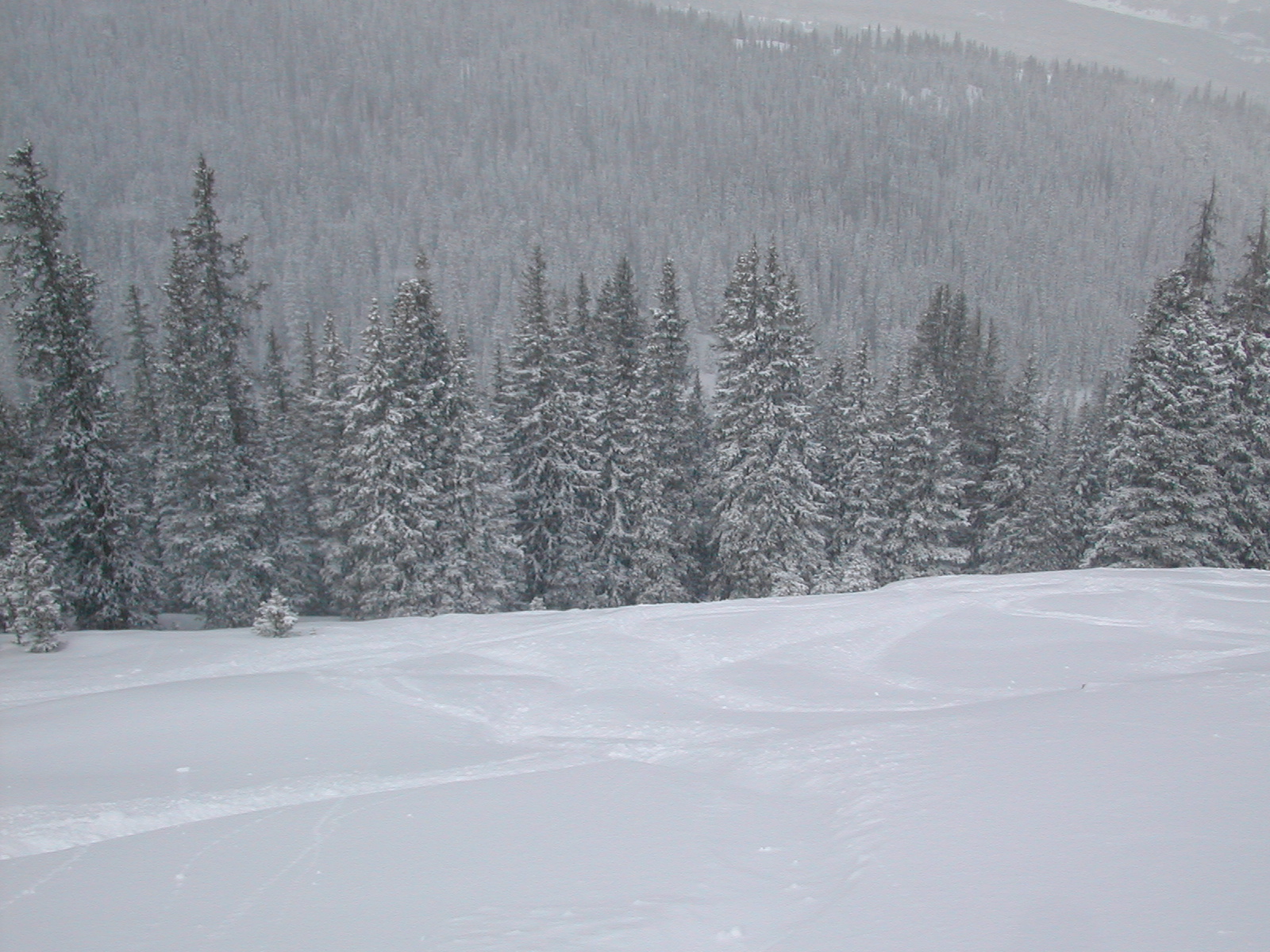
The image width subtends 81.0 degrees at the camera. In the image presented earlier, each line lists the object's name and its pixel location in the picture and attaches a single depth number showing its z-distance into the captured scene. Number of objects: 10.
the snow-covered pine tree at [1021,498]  33.50
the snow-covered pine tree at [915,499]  30.62
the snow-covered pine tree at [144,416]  34.12
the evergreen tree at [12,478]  25.45
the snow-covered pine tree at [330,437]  29.74
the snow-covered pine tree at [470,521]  26.62
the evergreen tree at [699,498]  32.06
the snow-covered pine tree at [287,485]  29.34
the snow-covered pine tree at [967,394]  37.16
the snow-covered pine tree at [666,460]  29.59
